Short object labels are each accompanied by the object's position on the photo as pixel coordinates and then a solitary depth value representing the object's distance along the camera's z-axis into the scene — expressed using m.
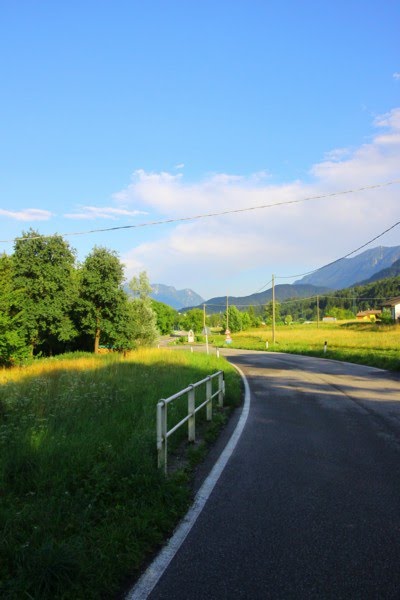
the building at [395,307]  100.69
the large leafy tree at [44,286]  34.53
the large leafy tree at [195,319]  147.62
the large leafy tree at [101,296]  35.22
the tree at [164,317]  132.38
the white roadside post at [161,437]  5.05
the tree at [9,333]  24.22
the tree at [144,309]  48.26
